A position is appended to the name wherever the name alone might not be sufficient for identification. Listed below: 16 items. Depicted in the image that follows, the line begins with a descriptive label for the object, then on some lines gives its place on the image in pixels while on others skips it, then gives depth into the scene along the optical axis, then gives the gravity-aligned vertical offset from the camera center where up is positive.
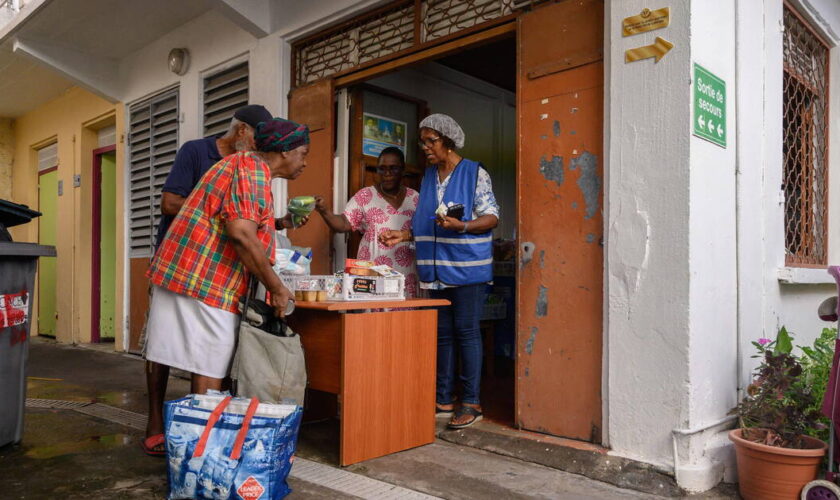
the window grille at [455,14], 3.89 +1.50
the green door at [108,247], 8.45 -0.02
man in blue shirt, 3.54 +0.54
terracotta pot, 2.68 -0.94
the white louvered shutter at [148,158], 6.72 +0.97
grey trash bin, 3.24 -0.38
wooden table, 3.15 -0.63
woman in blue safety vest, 3.86 +0.00
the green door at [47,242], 9.47 +0.06
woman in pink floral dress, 4.43 +0.23
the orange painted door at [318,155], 4.97 +0.74
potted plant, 2.69 -0.84
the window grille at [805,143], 4.55 +0.82
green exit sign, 3.05 +0.71
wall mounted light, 6.33 +1.87
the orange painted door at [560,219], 3.35 +0.16
